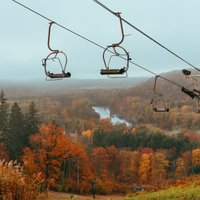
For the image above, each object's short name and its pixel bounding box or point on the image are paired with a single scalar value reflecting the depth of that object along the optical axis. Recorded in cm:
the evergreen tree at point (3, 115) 6081
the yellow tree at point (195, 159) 7994
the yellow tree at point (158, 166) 8120
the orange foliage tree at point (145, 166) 8225
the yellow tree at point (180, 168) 8110
